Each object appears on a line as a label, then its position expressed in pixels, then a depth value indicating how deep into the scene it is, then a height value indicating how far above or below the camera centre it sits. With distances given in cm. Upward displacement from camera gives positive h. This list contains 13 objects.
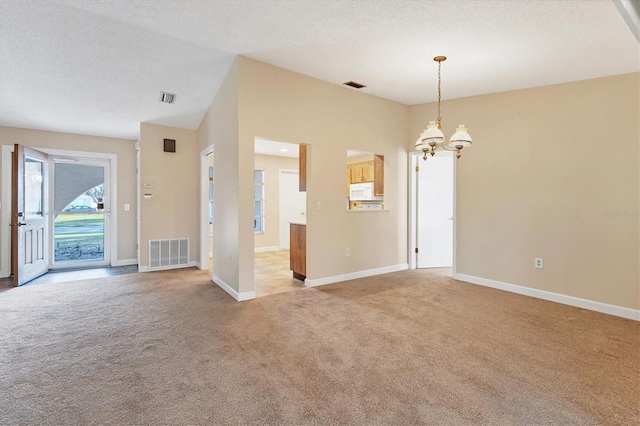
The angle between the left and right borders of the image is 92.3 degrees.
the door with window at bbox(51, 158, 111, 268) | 586 +2
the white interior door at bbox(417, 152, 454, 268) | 568 +10
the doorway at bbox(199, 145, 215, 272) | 561 +10
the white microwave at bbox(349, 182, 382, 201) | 677 +48
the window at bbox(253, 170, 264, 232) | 816 +27
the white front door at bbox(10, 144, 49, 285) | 462 +0
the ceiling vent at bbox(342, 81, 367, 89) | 448 +191
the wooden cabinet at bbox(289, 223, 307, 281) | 462 -58
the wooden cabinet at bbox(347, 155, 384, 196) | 545 +88
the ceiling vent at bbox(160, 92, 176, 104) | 455 +175
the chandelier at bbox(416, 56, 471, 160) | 325 +80
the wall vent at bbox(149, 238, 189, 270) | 561 -74
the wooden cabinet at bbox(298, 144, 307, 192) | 454 +68
